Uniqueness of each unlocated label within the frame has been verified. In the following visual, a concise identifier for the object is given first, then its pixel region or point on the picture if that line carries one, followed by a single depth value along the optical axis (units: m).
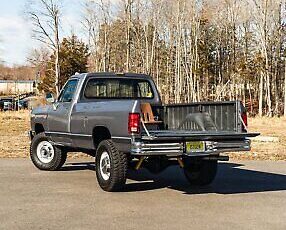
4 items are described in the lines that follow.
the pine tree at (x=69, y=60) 64.12
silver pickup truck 9.02
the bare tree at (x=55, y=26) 52.50
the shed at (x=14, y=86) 107.75
